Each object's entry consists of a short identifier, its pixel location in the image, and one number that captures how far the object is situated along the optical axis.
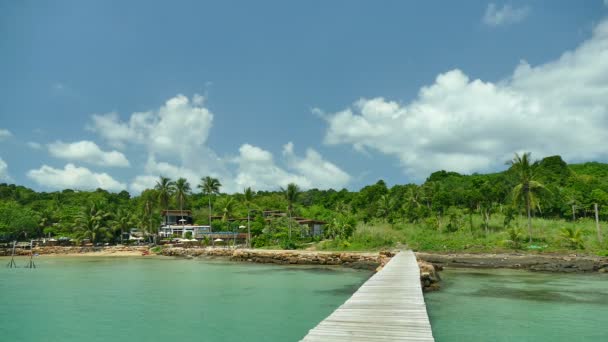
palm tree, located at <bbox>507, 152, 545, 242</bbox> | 34.69
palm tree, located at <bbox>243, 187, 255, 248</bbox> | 59.62
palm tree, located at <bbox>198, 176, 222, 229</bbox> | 68.56
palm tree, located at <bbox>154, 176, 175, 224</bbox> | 65.38
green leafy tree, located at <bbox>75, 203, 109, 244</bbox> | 62.44
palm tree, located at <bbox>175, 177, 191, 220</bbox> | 67.00
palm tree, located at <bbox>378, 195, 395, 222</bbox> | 57.25
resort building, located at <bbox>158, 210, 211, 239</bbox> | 72.94
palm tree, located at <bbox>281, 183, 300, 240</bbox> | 57.28
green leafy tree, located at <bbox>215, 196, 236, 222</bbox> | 65.55
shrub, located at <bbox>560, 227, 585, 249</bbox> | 31.09
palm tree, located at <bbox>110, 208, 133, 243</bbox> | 64.44
